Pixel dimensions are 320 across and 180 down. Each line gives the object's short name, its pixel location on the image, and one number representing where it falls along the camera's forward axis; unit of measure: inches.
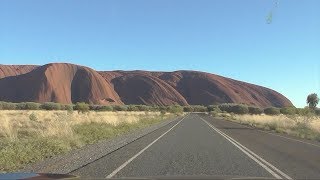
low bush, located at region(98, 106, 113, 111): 2791.6
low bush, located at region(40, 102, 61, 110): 2586.9
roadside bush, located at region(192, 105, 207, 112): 4134.4
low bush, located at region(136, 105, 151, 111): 3341.0
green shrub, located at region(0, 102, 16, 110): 2427.0
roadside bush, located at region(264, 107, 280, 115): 3237.7
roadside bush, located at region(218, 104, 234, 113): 3820.8
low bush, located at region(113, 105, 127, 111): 3159.6
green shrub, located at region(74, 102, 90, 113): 2150.6
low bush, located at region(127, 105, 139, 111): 3260.9
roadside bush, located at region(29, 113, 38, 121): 934.6
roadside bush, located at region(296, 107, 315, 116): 1605.3
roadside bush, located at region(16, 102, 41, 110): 2561.9
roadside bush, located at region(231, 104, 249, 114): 3511.6
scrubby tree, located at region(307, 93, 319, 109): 2713.7
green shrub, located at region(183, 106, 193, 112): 4085.8
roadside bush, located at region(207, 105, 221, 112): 3900.8
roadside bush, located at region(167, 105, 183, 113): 3030.1
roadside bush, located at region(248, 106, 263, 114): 3507.4
